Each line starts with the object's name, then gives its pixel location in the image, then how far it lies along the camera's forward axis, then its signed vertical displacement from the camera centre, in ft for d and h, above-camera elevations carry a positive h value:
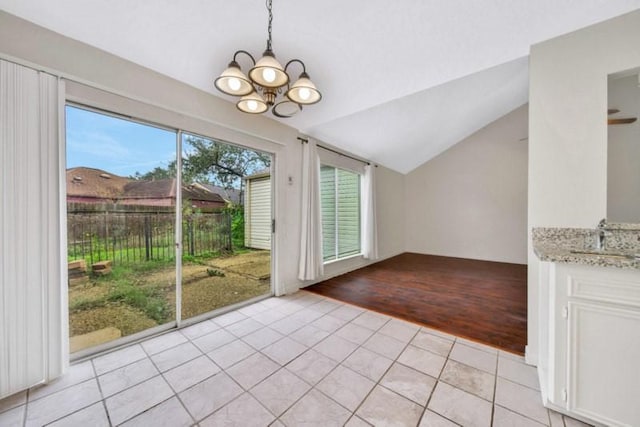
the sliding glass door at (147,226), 6.18 -0.46
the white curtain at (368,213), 15.72 -0.12
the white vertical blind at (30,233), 4.76 -0.44
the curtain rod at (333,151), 11.38 +3.45
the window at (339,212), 14.19 -0.05
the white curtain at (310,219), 11.26 -0.37
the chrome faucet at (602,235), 4.87 -0.51
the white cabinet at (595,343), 3.70 -2.23
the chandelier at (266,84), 4.57 +2.77
